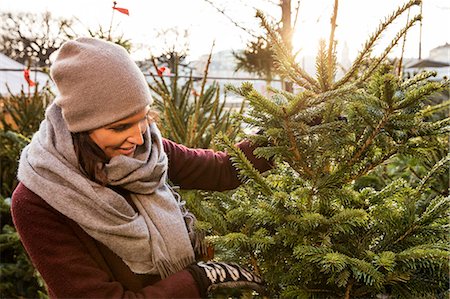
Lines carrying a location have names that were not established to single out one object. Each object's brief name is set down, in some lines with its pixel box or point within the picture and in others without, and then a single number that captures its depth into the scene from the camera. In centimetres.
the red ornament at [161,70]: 330
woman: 147
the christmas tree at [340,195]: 135
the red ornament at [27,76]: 425
